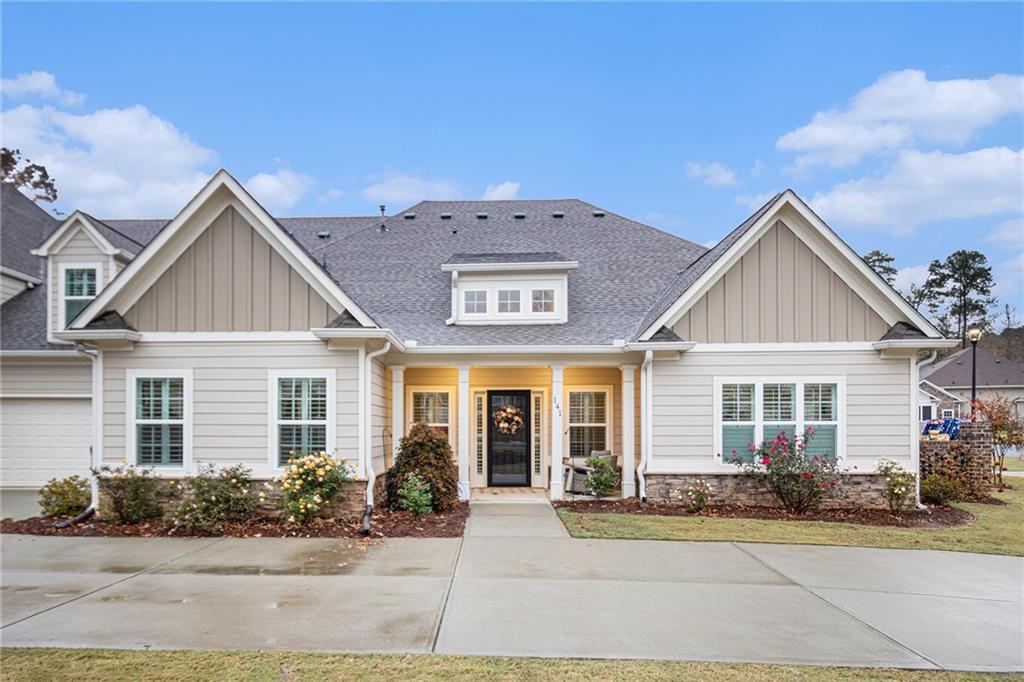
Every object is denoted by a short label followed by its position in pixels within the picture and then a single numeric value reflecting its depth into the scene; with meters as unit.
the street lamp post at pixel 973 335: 17.84
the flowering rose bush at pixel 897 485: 11.07
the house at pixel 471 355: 10.45
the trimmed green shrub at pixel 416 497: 10.52
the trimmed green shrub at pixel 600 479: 12.28
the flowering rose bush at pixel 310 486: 9.68
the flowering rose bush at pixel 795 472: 10.94
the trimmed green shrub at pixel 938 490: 12.48
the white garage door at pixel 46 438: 12.88
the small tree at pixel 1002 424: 20.81
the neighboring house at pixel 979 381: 42.88
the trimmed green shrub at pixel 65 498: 10.41
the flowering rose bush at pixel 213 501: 9.40
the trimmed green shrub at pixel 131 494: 9.91
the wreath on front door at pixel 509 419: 13.92
